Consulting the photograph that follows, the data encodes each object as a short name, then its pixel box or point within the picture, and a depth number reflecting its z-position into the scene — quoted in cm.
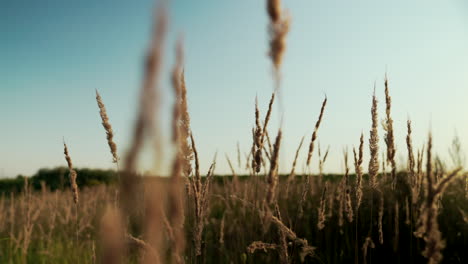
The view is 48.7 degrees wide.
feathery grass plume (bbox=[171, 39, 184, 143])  36
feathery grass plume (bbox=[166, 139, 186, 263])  30
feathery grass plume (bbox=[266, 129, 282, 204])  60
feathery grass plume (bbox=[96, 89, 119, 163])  85
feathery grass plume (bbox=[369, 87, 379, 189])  99
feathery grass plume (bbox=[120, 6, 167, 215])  21
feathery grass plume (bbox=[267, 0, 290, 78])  60
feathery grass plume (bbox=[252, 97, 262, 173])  91
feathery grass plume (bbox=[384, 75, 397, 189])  98
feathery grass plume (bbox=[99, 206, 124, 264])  24
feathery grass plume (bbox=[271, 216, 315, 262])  77
